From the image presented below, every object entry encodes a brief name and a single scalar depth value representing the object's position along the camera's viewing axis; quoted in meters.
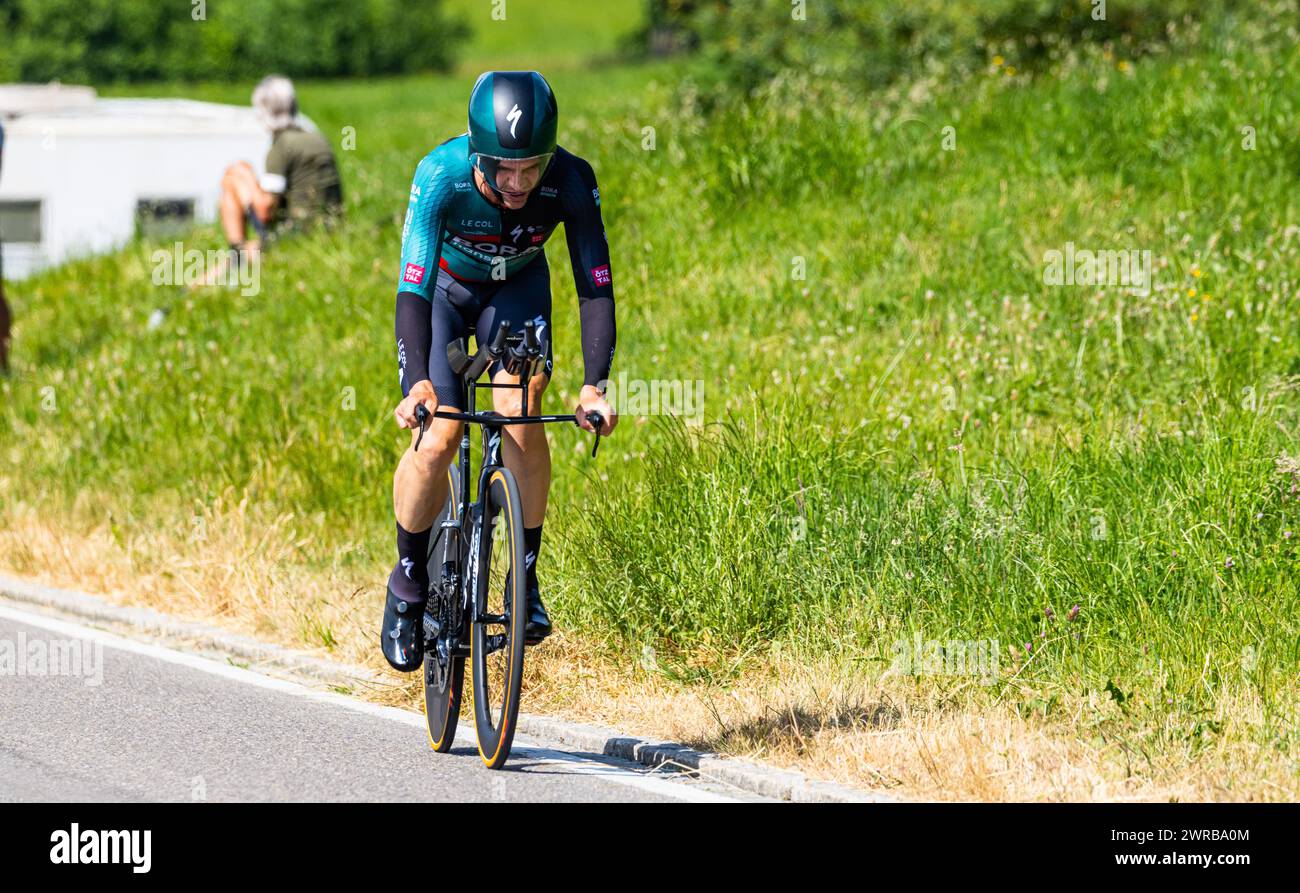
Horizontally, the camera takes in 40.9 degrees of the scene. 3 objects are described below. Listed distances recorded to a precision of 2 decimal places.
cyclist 5.79
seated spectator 15.14
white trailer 19.97
